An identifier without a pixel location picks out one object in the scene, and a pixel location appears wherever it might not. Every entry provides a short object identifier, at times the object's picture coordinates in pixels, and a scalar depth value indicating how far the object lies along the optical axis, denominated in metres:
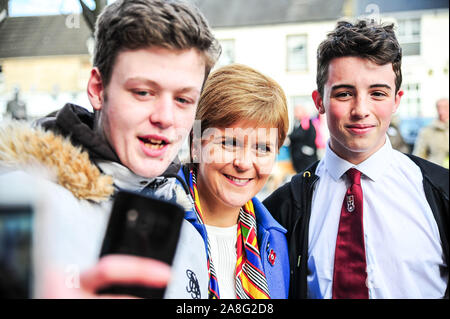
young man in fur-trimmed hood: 0.89
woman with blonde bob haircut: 1.33
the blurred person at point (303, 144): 3.08
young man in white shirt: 1.39
